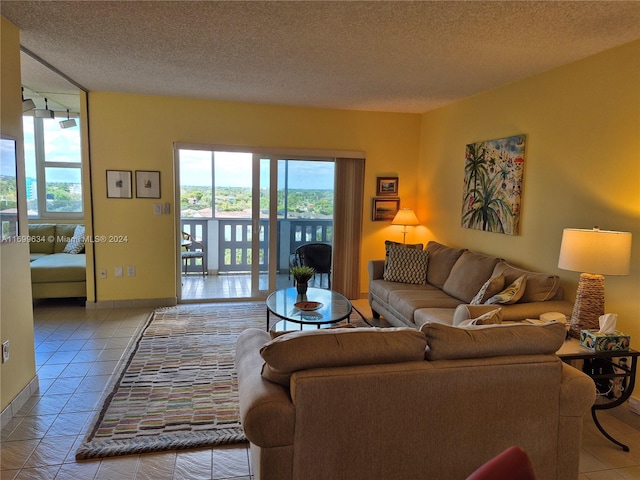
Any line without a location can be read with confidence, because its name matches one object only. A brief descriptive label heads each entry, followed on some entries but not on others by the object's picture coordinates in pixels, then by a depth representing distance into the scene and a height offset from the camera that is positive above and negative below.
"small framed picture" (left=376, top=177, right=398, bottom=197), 5.45 +0.21
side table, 2.35 -1.02
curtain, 5.32 -0.31
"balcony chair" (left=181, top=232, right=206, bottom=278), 6.10 -0.82
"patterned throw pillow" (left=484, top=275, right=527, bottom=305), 3.03 -0.66
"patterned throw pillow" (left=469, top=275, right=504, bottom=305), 3.21 -0.65
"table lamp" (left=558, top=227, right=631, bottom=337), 2.49 -0.34
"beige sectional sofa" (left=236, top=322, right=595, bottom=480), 1.58 -0.80
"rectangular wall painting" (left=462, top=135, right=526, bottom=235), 3.73 +0.19
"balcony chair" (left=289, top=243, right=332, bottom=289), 5.35 -0.73
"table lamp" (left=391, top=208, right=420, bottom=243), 5.23 -0.20
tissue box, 2.36 -0.77
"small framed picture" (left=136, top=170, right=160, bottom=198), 4.80 +0.15
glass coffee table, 3.23 -0.91
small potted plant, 3.76 -0.70
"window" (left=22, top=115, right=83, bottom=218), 5.95 +0.35
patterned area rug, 2.36 -1.37
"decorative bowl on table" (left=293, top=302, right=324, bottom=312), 3.46 -0.89
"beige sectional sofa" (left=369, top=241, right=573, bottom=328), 3.06 -0.74
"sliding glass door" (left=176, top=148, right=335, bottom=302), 5.23 -0.04
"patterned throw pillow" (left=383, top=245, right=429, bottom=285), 4.45 -0.69
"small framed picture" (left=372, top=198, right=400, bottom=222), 5.46 -0.09
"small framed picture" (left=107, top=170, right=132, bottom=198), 4.72 +0.15
